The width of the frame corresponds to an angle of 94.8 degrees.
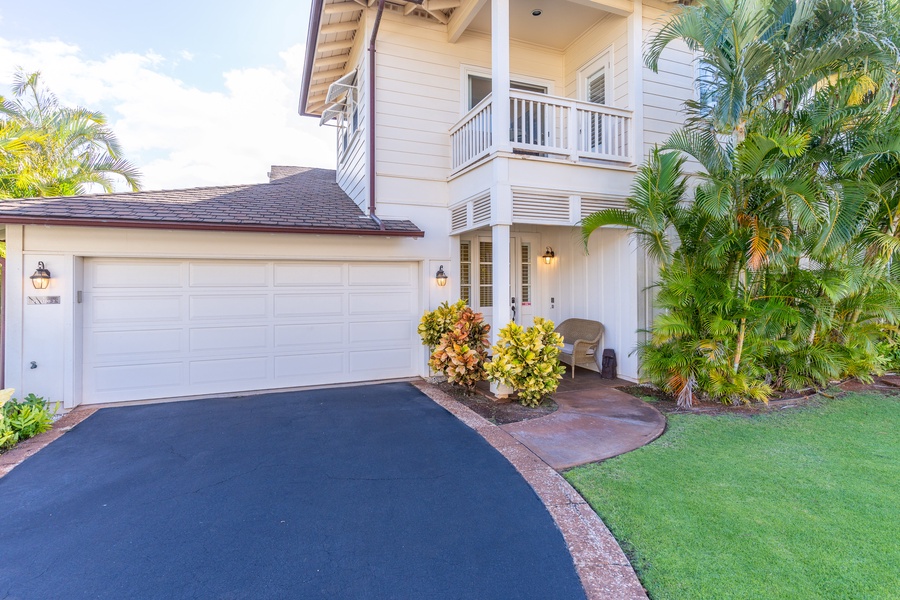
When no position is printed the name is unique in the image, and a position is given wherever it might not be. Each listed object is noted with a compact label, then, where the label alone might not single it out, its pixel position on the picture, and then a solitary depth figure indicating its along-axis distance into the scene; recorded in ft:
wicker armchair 24.43
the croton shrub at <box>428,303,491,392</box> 20.13
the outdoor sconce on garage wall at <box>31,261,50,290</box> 17.97
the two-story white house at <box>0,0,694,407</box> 19.15
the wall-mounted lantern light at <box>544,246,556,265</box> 28.68
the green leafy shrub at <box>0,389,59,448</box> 14.84
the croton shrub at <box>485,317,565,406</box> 18.39
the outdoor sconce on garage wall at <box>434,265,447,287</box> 24.23
